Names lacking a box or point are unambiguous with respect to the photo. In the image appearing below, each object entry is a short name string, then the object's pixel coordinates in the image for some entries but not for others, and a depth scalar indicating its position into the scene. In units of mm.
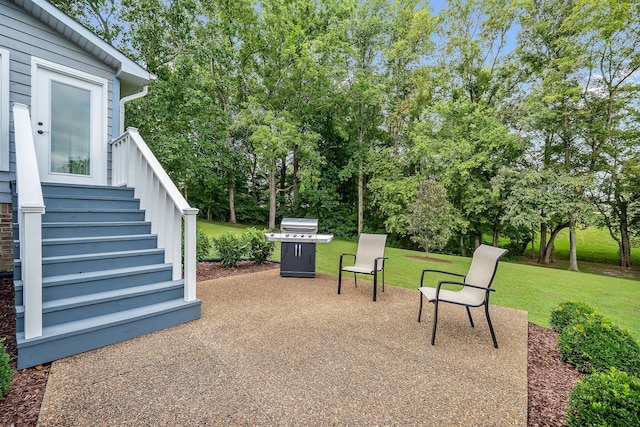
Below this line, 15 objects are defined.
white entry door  4367
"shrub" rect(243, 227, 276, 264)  6748
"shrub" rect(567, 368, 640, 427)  1631
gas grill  5534
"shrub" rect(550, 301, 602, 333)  3153
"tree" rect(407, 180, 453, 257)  10953
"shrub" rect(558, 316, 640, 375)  2516
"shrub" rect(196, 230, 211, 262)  6312
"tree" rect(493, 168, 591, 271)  12062
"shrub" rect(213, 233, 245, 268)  6372
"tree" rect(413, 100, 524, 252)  13625
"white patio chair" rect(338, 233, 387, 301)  4703
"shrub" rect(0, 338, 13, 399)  1952
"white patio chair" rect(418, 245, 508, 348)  3086
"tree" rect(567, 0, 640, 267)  11797
